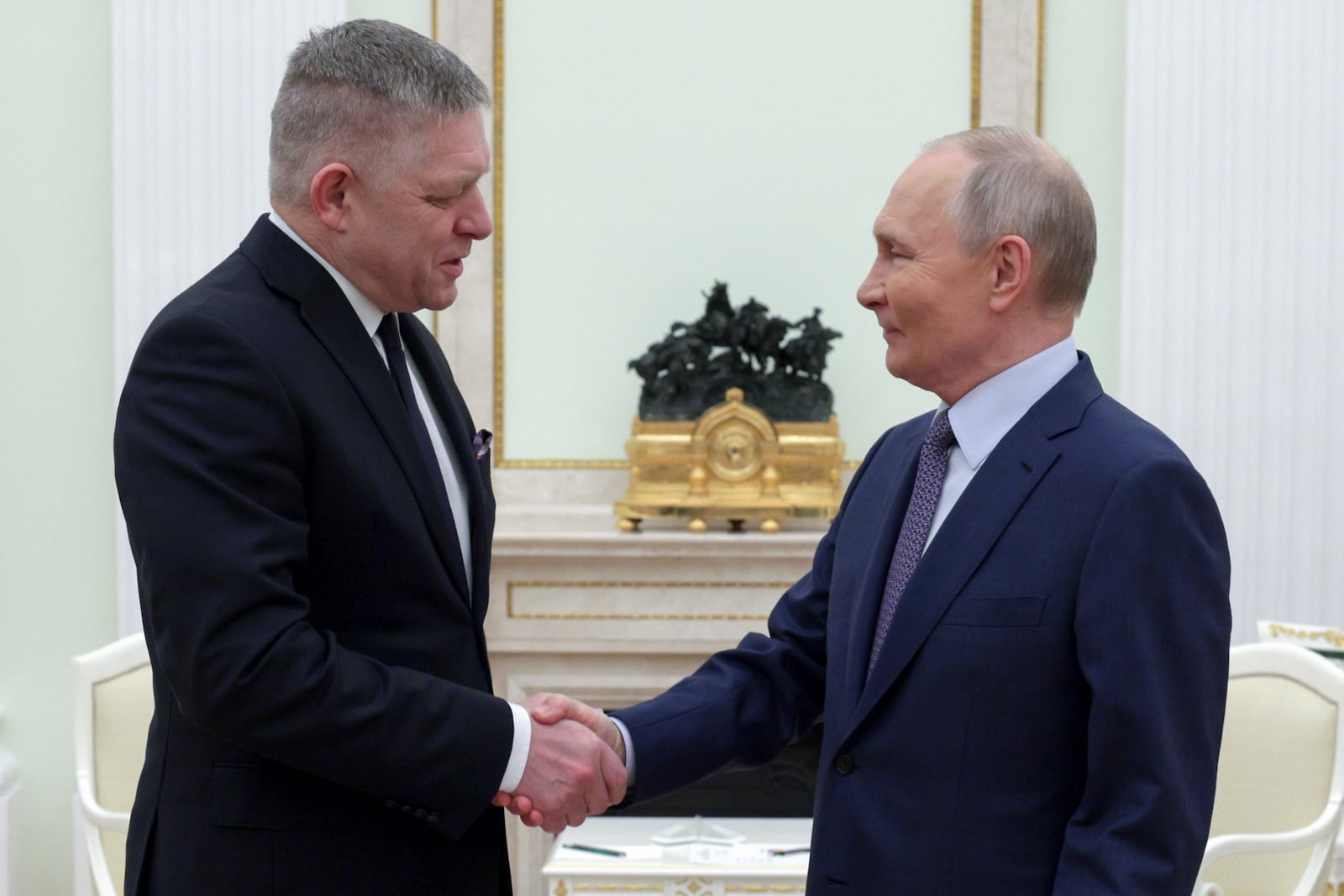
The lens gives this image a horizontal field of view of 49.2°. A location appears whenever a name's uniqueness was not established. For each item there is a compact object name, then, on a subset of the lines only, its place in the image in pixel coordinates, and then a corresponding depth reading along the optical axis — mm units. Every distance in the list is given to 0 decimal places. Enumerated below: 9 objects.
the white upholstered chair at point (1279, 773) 3473
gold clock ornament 4520
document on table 3922
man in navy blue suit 1583
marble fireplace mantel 4594
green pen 3996
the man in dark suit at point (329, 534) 1688
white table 3844
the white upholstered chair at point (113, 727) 3619
